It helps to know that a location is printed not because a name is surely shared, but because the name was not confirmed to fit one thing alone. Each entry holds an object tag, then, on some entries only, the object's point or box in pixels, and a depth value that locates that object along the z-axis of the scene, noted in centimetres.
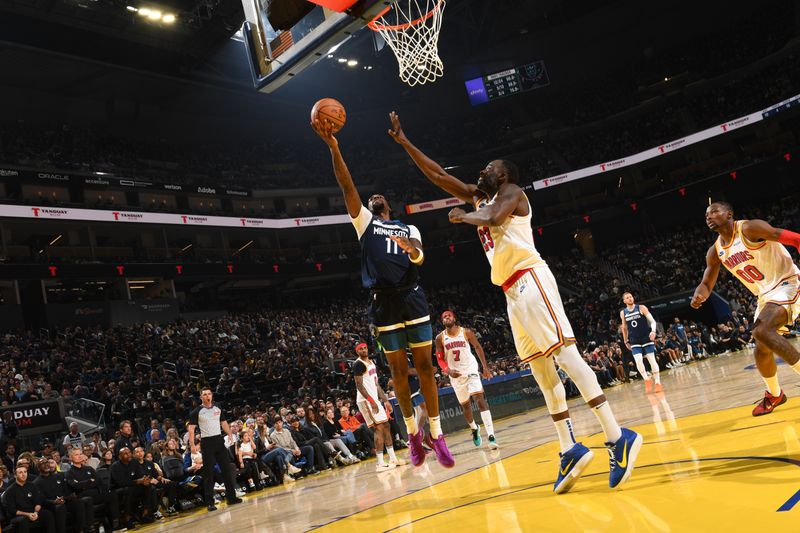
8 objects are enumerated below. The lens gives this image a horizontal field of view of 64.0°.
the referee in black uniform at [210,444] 968
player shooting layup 567
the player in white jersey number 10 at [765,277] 591
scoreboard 3738
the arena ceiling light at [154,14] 2426
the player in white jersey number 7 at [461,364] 1002
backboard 758
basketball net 1073
